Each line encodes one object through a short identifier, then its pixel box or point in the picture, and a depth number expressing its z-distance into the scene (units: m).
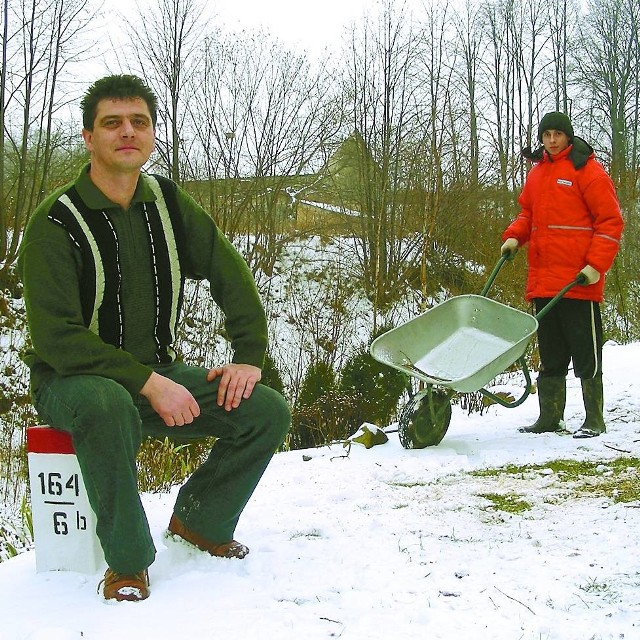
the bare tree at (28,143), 11.75
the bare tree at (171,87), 11.31
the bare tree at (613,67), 23.98
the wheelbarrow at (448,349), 4.24
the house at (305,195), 11.84
